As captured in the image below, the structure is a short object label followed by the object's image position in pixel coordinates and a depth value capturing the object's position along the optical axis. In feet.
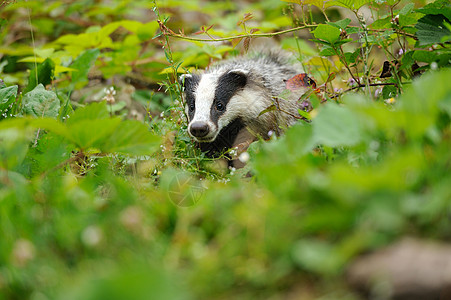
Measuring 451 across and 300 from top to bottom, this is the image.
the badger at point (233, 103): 23.41
